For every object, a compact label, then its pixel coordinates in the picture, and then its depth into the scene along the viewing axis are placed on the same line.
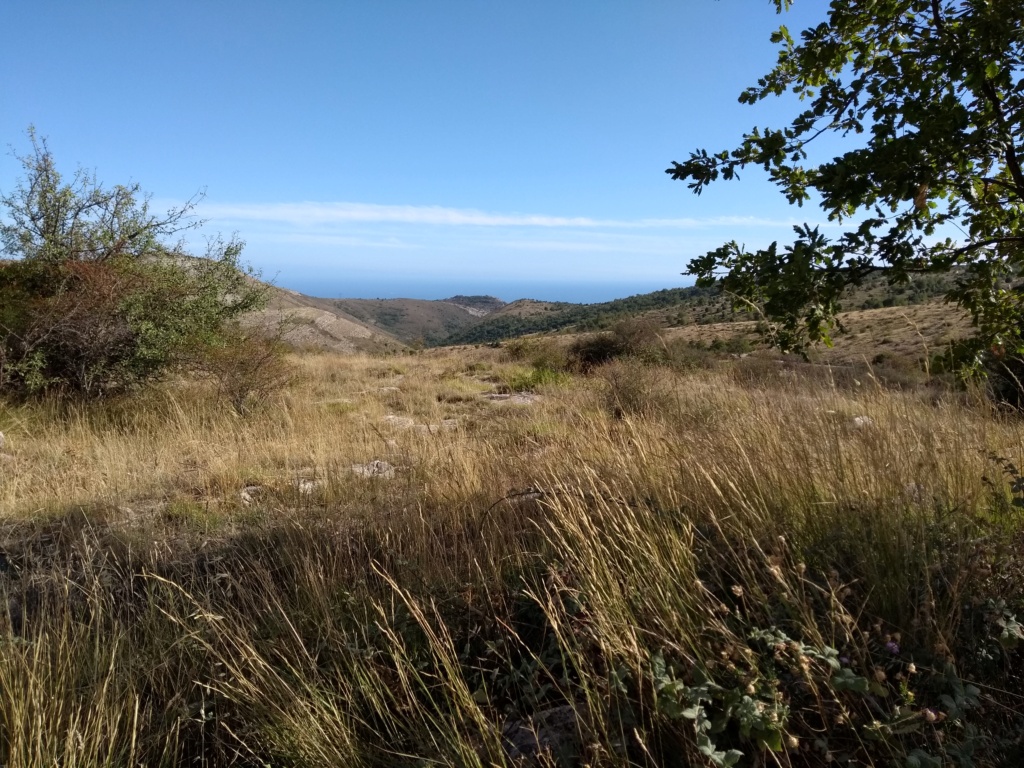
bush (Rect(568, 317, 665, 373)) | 15.04
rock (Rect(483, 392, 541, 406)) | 9.24
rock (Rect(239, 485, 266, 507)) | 4.23
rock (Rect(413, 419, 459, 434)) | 6.22
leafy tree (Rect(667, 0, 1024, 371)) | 2.09
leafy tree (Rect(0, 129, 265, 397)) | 7.08
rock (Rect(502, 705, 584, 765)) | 1.47
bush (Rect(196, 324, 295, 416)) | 8.01
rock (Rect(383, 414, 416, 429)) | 7.21
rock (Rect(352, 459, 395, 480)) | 4.40
